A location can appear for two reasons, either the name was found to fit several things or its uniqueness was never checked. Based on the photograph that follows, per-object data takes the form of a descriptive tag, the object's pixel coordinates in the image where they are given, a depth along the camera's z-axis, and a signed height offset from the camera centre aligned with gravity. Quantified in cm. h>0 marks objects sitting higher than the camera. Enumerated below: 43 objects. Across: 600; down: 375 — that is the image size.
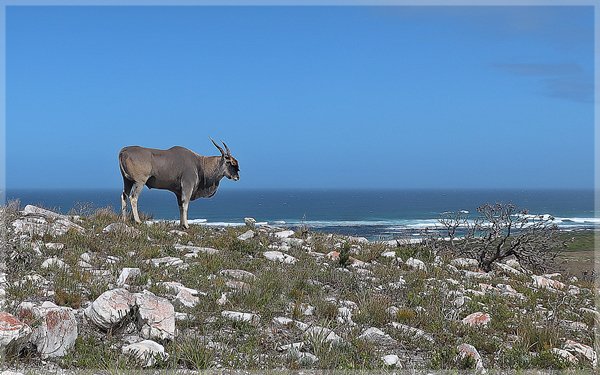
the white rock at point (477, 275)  1251 -191
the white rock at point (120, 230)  1311 -96
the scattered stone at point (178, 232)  1442 -114
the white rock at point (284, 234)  1559 -126
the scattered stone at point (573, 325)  893 -212
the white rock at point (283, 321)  763 -173
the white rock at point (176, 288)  859 -148
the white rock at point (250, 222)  1784 -109
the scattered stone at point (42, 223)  1244 -81
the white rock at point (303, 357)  638 -184
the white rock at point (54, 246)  1103 -111
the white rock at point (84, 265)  996 -133
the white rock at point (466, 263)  1399 -185
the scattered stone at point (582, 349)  726 -207
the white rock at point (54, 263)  962 -126
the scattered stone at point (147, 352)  611 -173
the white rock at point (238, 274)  994 -150
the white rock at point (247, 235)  1462 -121
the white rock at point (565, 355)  707 -204
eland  1593 +40
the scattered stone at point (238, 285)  887 -152
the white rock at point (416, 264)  1261 -168
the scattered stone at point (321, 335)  689 -176
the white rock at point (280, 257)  1207 -145
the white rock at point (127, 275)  893 -135
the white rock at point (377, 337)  732 -187
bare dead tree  1565 -143
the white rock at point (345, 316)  786 -175
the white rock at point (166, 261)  1059 -135
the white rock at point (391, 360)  651 -191
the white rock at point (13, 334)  602 -150
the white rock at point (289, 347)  679 -183
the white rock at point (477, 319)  832 -188
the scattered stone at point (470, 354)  664 -192
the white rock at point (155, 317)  680 -152
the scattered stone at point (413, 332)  752 -187
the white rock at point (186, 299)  811 -156
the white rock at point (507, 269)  1397 -201
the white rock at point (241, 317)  754 -166
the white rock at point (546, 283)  1260 -209
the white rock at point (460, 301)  936 -184
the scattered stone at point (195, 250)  1193 -131
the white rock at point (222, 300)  823 -159
